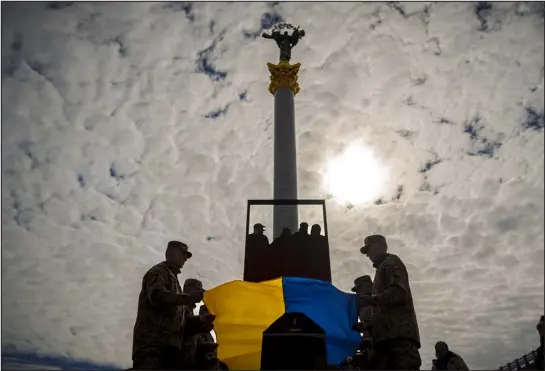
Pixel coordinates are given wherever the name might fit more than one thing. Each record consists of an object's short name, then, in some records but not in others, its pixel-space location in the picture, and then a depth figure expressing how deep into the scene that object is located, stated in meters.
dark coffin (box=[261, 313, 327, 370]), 7.26
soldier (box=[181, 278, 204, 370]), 6.62
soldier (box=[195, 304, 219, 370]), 6.92
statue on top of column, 25.81
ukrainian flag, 8.36
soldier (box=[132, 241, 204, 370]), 6.25
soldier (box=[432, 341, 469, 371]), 8.43
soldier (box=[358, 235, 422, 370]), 6.39
